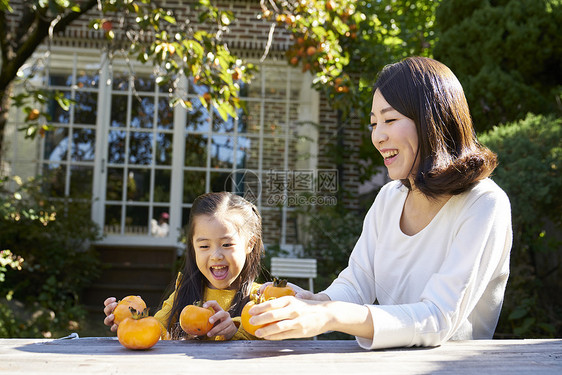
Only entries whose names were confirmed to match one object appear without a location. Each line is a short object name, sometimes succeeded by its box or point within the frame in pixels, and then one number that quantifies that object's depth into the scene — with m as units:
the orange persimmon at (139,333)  1.20
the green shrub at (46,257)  5.27
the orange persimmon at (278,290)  1.37
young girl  1.90
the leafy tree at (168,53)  3.60
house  6.71
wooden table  1.03
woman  1.17
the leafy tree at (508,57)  5.35
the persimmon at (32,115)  4.06
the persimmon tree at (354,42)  4.64
